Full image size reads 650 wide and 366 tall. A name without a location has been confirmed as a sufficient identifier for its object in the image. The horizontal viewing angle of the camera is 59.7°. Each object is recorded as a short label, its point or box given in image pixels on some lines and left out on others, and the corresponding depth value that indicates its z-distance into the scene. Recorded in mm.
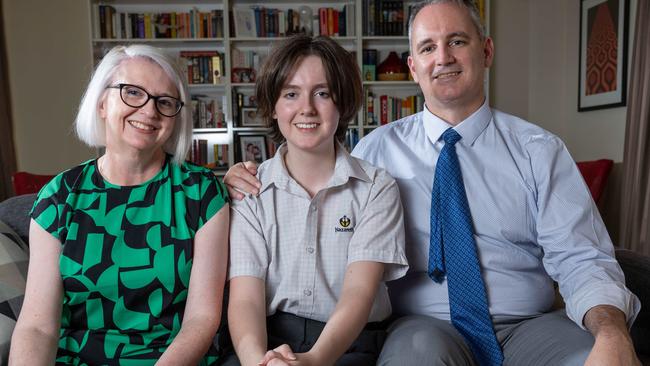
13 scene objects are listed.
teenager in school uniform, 1421
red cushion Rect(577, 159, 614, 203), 3623
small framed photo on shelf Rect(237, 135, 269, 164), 4984
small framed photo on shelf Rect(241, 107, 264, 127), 4938
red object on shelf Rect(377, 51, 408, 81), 4891
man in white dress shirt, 1374
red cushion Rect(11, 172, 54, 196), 3514
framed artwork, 3836
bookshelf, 4816
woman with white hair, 1367
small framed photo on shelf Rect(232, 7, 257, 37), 4816
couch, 1451
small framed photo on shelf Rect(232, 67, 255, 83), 4871
